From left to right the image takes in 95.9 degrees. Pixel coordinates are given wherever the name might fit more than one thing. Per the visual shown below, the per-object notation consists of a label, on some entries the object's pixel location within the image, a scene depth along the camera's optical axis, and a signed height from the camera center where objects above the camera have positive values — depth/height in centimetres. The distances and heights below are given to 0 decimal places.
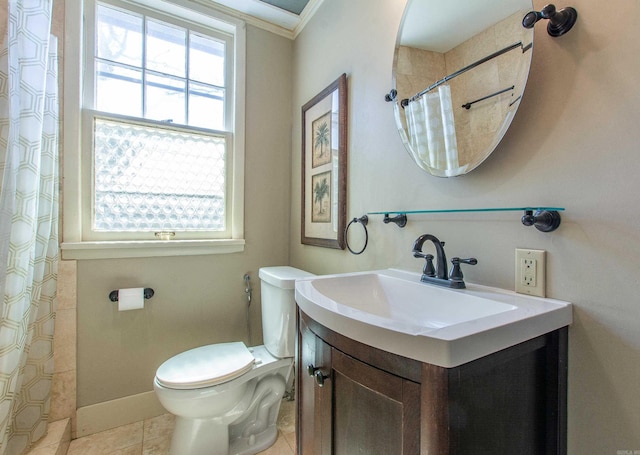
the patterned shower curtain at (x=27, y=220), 105 +1
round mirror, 79 +47
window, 156 +57
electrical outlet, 73 -12
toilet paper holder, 153 -39
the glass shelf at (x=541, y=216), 70 +2
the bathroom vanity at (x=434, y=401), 50 -36
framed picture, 147 +32
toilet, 119 -71
